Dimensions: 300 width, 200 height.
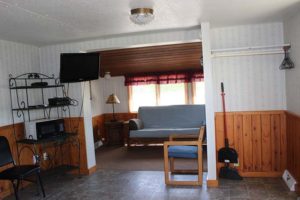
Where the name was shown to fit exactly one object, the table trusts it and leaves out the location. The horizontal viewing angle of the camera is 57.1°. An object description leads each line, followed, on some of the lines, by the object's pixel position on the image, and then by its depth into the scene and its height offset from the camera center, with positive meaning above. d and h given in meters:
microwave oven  3.81 -0.50
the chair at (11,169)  3.20 -0.91
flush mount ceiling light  2.49 +0.68
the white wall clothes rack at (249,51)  3.50 +0.44
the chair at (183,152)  3.66 -0.89
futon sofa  5.84 -0.77
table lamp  6.45 -0.20
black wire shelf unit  3.94 -0.28
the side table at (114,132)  6.46 -0.98
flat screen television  3.78 +0.35
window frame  6.45 -0.14
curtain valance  6.25 +0.23
